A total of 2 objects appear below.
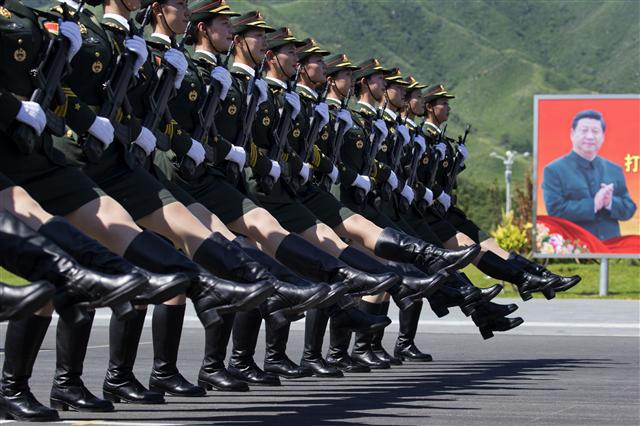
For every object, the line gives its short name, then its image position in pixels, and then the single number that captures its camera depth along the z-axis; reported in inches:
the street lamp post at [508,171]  2394.9
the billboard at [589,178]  1000.2
